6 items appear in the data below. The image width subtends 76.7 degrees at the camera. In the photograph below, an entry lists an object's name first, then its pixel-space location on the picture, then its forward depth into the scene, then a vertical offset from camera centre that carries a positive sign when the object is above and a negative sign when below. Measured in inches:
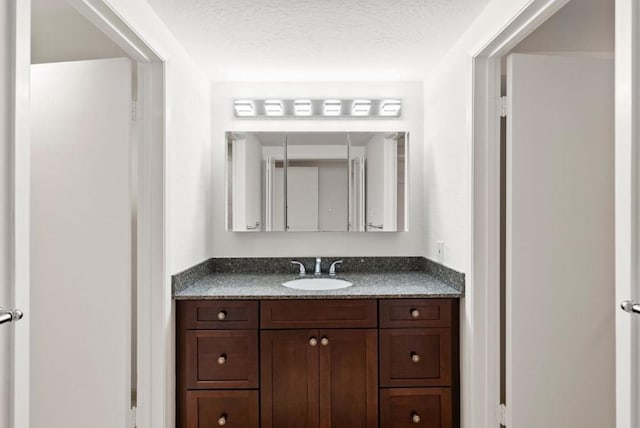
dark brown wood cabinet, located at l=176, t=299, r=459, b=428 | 80.8 -30.3
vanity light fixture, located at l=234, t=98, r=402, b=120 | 107.0 +27.9
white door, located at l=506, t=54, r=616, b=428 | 68.6 -4.6
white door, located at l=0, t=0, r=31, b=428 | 39.2 +1.2
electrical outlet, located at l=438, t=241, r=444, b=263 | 93.0 -9.0
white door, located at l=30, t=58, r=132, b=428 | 70.2 -4.7
